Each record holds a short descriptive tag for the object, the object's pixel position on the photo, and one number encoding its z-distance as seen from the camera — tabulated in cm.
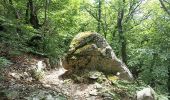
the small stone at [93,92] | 420
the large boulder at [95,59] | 511
